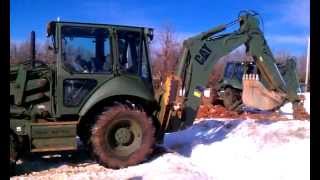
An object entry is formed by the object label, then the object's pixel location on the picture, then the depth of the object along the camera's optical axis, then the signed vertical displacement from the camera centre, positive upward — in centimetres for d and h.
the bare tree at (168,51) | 2438 +285
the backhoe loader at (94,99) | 529 -16
